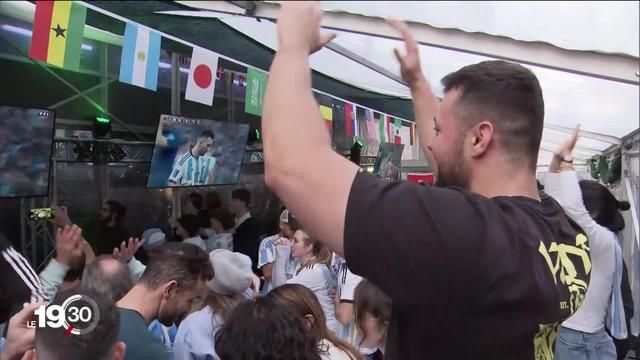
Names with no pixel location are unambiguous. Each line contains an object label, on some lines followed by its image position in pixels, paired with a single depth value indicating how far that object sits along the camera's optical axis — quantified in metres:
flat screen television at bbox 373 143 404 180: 8.32
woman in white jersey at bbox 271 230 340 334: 3.97
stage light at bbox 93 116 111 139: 6.57
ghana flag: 2.66
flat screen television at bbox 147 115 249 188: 5.78
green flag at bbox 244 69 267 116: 4.89
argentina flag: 3.31
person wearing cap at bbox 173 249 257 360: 2.69
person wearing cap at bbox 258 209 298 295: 4.85
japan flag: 4.09
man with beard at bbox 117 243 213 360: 2.13
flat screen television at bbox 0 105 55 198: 4.63
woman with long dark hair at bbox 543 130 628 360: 3.10
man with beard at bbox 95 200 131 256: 5.59
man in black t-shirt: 0.89
